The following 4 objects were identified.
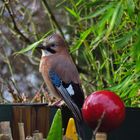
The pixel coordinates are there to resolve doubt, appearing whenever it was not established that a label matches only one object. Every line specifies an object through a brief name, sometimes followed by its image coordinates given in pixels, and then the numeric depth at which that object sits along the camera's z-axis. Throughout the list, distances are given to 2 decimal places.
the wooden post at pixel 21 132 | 3.75
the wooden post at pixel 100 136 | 3.09
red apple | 3.16
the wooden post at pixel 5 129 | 3.56
